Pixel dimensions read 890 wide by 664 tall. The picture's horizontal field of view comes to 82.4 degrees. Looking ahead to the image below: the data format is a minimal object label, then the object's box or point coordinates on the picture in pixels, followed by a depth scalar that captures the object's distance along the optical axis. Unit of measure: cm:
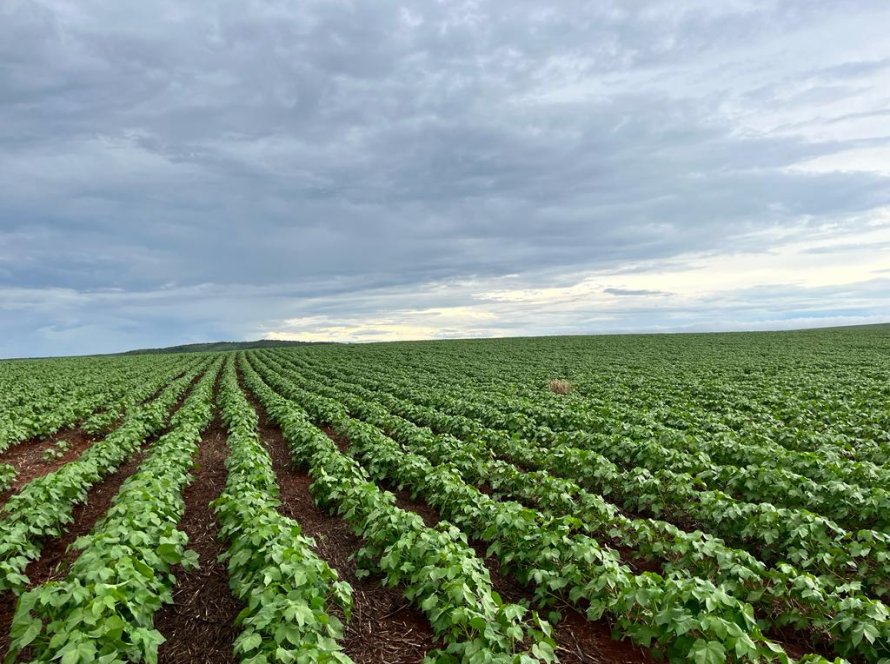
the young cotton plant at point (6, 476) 1142
